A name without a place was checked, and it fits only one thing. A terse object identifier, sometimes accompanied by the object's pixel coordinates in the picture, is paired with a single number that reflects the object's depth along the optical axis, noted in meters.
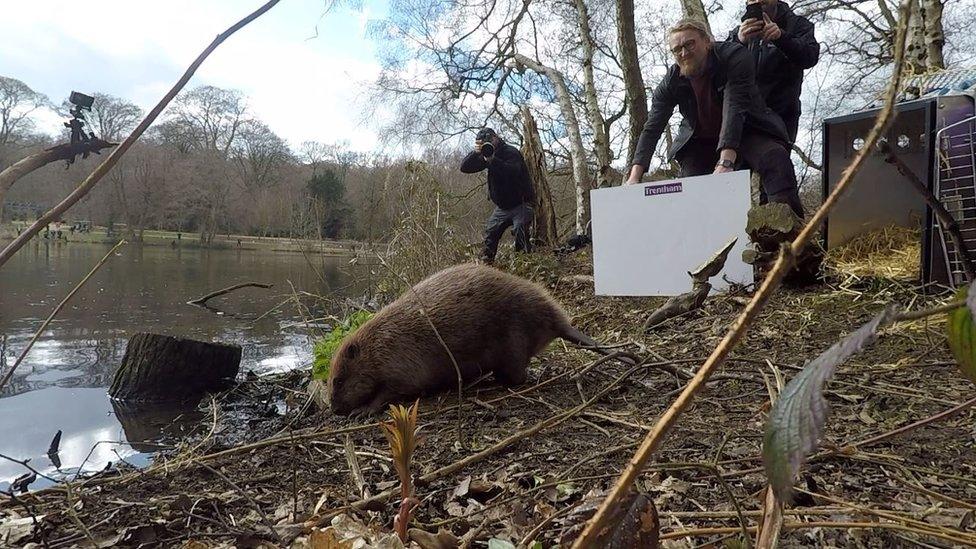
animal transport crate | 3.84
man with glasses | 4.78
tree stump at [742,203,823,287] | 4.18
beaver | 3.62
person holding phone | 5.05
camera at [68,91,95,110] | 1.02
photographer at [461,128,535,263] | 10.30
